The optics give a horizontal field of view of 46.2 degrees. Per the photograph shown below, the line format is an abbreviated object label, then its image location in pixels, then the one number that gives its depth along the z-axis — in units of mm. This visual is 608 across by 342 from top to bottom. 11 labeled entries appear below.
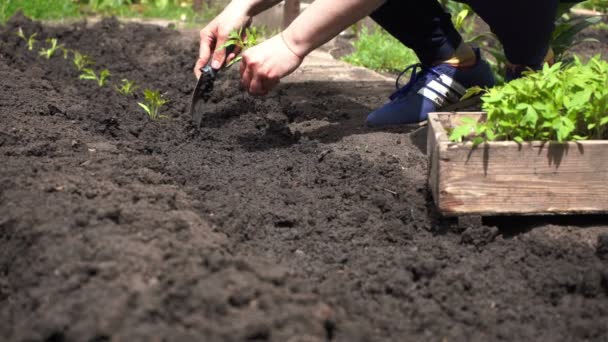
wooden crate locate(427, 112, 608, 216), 2496
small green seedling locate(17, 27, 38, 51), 5080
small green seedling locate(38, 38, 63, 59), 4977
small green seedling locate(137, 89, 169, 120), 3699
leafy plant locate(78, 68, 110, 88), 4294
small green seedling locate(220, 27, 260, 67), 3121
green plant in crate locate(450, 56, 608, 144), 2451
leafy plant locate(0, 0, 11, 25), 6257
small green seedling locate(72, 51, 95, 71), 4719
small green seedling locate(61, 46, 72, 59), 4988
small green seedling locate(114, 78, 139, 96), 4180
